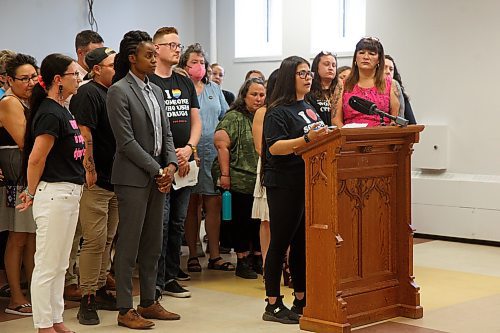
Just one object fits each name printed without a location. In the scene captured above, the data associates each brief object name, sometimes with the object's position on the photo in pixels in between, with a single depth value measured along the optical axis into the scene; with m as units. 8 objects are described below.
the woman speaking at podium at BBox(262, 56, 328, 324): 5.19
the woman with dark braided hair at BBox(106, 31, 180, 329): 5.00
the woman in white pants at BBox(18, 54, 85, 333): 4.62
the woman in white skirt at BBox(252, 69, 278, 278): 5.50
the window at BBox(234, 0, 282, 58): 10.86
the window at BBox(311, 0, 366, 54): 9.94
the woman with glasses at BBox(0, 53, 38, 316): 5.54
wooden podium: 4.89
